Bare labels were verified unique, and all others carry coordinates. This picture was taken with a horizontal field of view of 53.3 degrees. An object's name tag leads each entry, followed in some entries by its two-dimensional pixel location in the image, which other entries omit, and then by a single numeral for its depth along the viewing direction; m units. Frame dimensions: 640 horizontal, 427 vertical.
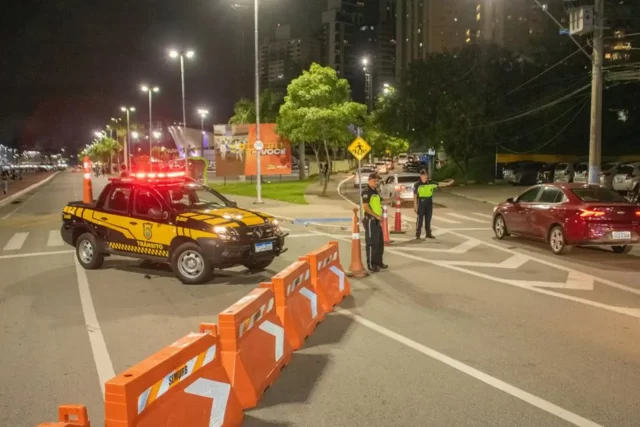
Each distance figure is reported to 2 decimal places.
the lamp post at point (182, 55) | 43.06
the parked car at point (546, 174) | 42.00
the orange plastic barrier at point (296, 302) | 6.71
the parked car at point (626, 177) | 31.34
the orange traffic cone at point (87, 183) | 19.53
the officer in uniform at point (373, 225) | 11.73
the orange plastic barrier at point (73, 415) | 3.19
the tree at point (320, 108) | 35.50
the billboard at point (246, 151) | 47.41
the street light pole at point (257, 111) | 29.45
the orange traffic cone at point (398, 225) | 18.56
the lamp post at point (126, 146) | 77.81
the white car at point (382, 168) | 62.96
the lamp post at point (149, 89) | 59.69
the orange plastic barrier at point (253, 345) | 4.95
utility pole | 19.48
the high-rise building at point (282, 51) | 172.62
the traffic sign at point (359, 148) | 19.10
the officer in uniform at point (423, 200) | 16.70
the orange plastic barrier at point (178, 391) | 3.41
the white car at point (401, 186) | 29.67
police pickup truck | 10.75
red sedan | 13.25
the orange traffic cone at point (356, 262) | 11.41
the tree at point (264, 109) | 63.19
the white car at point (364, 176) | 40.95
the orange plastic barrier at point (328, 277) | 8.38
